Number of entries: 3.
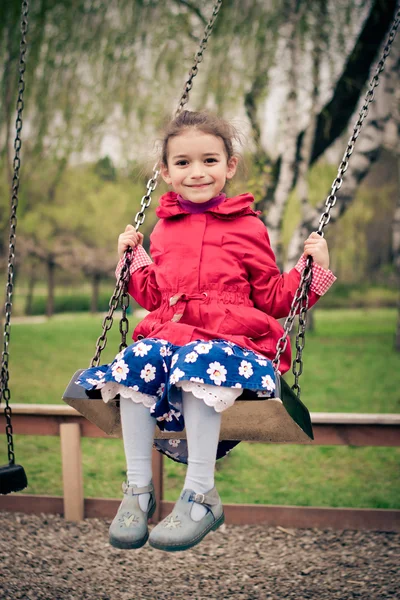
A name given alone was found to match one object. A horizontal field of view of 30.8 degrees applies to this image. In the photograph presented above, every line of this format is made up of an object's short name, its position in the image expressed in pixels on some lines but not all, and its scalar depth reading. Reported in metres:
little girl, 2.23
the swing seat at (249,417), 2.28
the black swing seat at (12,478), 2.95
